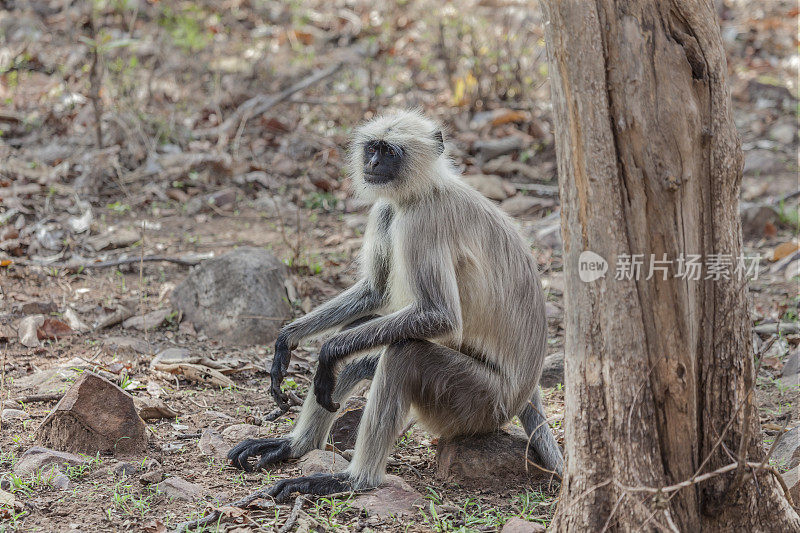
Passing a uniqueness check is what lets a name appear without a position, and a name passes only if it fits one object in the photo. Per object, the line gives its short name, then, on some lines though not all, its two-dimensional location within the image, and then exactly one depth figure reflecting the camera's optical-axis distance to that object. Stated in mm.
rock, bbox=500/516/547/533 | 5420
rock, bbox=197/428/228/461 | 7094
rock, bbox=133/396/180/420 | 7545
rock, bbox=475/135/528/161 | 15266
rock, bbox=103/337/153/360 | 8930
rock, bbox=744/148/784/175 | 14758
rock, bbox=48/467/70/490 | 6184
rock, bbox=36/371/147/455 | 6758
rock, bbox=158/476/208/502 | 6074
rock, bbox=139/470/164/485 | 6285
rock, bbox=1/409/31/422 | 7346
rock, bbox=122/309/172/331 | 9672
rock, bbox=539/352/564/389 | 8836
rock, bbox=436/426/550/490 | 6789
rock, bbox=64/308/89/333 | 9406
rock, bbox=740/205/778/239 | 12828
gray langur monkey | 6469
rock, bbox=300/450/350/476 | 6709
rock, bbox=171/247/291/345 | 9766
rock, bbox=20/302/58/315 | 9570
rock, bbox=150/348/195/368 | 8734
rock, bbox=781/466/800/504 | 5781
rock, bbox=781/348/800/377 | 8711
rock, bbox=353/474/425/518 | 6043
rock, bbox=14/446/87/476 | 6363
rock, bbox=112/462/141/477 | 6461
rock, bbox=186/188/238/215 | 13336
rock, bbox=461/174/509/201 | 13906
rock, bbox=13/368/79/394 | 7952
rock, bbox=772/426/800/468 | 6684
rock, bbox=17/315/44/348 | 8930
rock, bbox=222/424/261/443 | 7422
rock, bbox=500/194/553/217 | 13586
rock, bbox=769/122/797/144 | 16094
